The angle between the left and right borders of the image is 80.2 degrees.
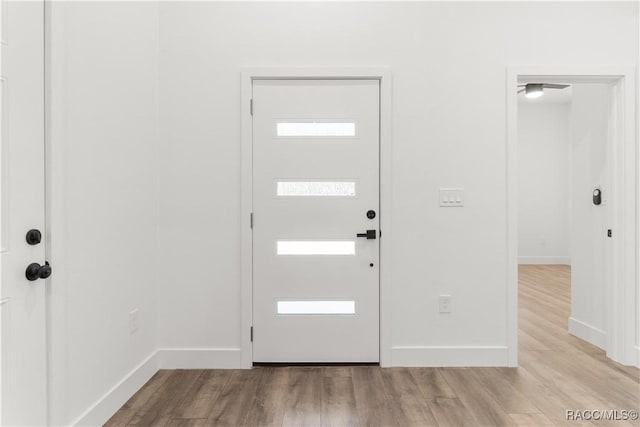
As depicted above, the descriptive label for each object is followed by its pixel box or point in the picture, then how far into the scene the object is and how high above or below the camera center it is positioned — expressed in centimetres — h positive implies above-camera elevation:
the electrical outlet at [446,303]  285 -73
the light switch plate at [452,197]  285 +7
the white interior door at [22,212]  148 -3
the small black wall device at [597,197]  322 +8
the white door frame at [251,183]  282 +16
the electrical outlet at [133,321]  243 -75
